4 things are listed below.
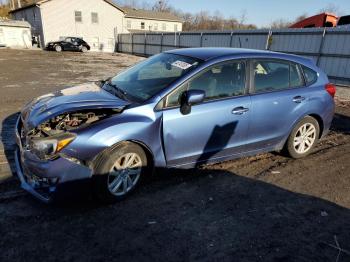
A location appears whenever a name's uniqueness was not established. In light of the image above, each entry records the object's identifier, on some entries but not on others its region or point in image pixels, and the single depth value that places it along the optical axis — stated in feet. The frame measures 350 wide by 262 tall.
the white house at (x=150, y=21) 152.97
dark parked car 109.81
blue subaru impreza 11.07
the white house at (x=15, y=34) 116.06
